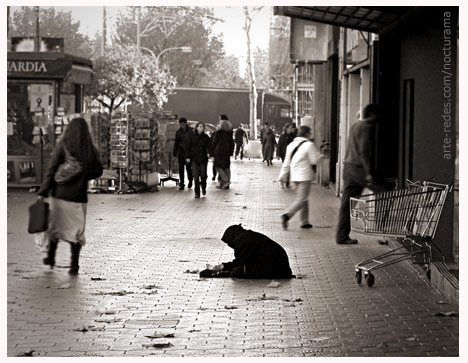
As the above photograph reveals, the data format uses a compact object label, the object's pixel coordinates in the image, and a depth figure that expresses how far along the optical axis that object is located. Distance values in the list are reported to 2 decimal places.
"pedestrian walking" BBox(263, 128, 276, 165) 37.03
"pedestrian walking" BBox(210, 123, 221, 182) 23.30
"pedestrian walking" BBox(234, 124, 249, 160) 41.06
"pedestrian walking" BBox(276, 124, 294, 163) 29.96
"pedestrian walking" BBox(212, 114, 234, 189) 23.09
